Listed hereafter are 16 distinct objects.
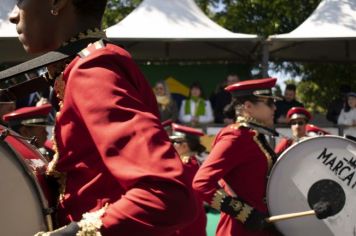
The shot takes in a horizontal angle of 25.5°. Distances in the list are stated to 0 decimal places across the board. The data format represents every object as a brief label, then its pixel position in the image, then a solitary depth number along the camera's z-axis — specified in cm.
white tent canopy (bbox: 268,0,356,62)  1061
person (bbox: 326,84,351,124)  1088
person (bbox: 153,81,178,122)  1009
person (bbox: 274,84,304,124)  1070
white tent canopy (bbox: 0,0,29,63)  1035
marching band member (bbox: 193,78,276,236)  490
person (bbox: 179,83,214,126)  1040
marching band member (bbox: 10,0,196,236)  167
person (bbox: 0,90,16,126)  222
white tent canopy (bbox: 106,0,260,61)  1068
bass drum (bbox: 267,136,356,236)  501
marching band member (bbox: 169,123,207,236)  634
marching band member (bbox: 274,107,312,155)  900
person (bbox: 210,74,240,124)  1065
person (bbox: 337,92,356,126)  1040
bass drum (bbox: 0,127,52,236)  188
